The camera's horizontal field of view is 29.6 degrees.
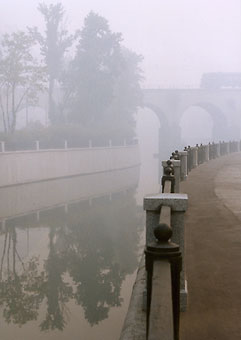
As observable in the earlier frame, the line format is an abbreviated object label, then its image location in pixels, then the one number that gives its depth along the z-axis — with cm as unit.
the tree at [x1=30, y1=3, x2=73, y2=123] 4888
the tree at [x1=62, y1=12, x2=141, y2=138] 4675
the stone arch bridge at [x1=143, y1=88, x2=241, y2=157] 8031
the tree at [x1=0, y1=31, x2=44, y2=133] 4203
